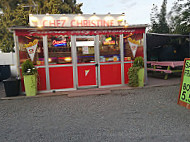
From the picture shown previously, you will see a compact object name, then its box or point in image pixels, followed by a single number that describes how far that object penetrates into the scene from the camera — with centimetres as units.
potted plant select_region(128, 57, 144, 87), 564
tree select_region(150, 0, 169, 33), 1432
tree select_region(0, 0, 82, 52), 1358
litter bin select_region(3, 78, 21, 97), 509
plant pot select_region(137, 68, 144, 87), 571
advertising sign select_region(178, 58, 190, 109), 355
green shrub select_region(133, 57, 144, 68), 571
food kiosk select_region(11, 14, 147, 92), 541
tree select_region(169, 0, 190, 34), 958
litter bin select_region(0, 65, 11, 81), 960
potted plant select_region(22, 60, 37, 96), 498
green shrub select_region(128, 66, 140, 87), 561
